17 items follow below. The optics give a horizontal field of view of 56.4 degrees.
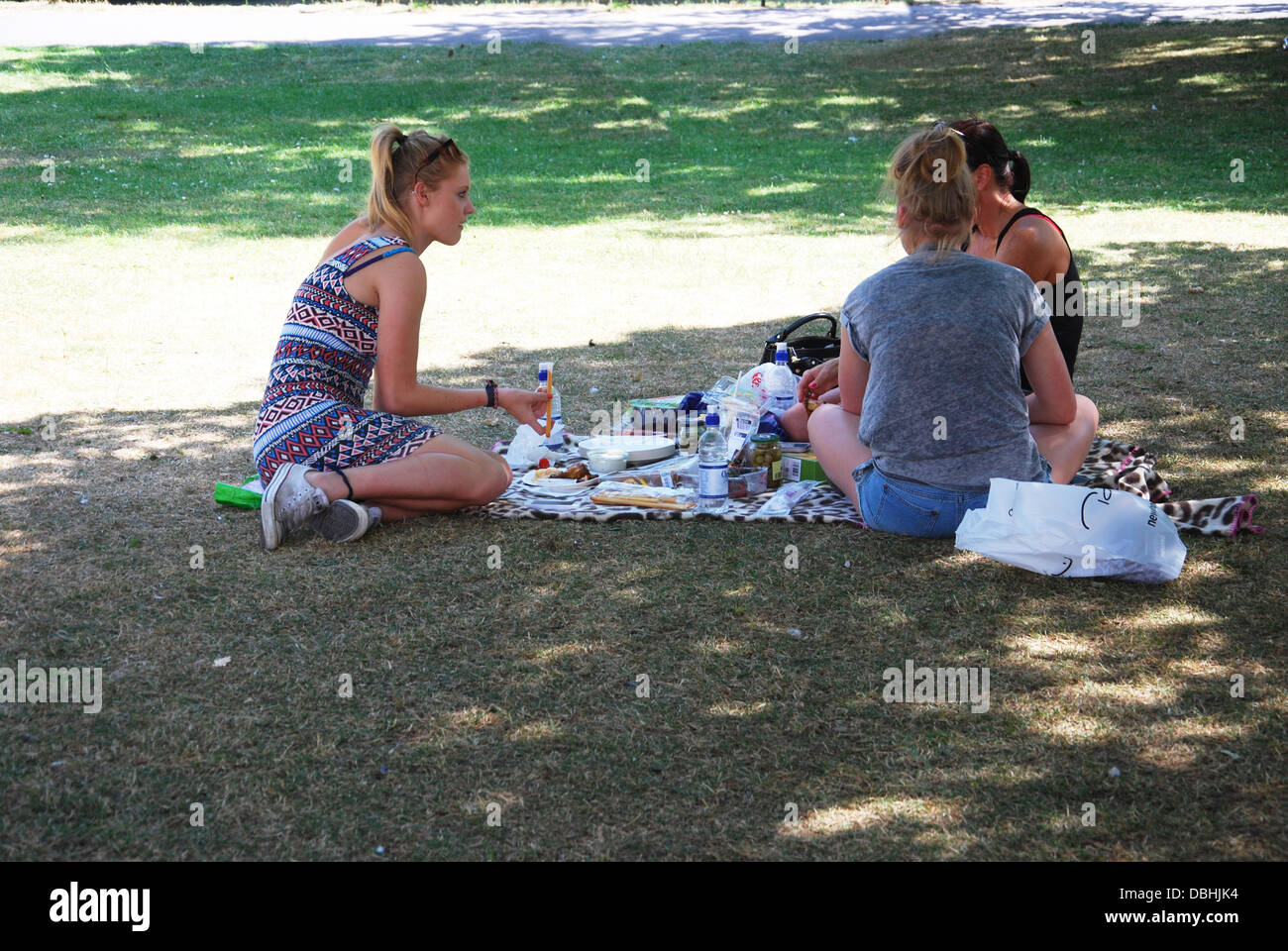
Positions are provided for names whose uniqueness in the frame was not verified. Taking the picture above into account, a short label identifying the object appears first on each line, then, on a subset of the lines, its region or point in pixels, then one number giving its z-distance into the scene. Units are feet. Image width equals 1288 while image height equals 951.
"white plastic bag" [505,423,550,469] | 18.93
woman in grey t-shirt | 14.07
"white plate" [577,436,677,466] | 18.48
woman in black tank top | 16.51
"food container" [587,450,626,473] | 18.08
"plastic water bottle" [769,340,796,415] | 19.31
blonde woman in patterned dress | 15.31
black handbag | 20.06
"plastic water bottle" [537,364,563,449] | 17.71
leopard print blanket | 15.19
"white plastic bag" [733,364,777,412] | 19.33
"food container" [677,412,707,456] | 19.02
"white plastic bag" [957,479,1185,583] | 13.56
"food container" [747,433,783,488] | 17.70
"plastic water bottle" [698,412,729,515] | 16.56
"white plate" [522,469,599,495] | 17.47
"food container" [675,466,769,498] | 17.16
